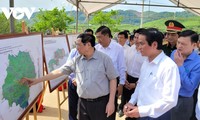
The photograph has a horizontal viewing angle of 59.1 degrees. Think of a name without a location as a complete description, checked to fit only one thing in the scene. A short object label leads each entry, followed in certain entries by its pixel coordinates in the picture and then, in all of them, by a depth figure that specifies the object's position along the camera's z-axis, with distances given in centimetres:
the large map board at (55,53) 218
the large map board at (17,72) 117
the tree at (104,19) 1988
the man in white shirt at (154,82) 115
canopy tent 752
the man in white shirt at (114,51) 234
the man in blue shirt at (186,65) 149
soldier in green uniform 217
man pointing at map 167
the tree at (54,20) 1807
